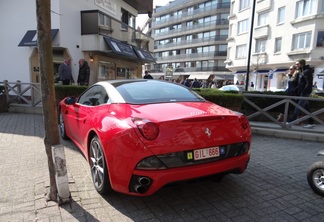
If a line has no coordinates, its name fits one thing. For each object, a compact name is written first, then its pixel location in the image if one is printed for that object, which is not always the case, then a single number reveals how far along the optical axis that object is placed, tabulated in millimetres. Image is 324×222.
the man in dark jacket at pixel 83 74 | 10719
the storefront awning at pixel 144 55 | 17447
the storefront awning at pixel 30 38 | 12077
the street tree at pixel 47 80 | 2818
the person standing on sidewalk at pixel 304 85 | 7020
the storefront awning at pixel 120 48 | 13620
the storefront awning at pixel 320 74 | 26100
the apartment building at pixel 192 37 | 54916
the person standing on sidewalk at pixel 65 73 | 10461
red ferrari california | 2590
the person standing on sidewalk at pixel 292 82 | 7526
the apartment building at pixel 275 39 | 26844
